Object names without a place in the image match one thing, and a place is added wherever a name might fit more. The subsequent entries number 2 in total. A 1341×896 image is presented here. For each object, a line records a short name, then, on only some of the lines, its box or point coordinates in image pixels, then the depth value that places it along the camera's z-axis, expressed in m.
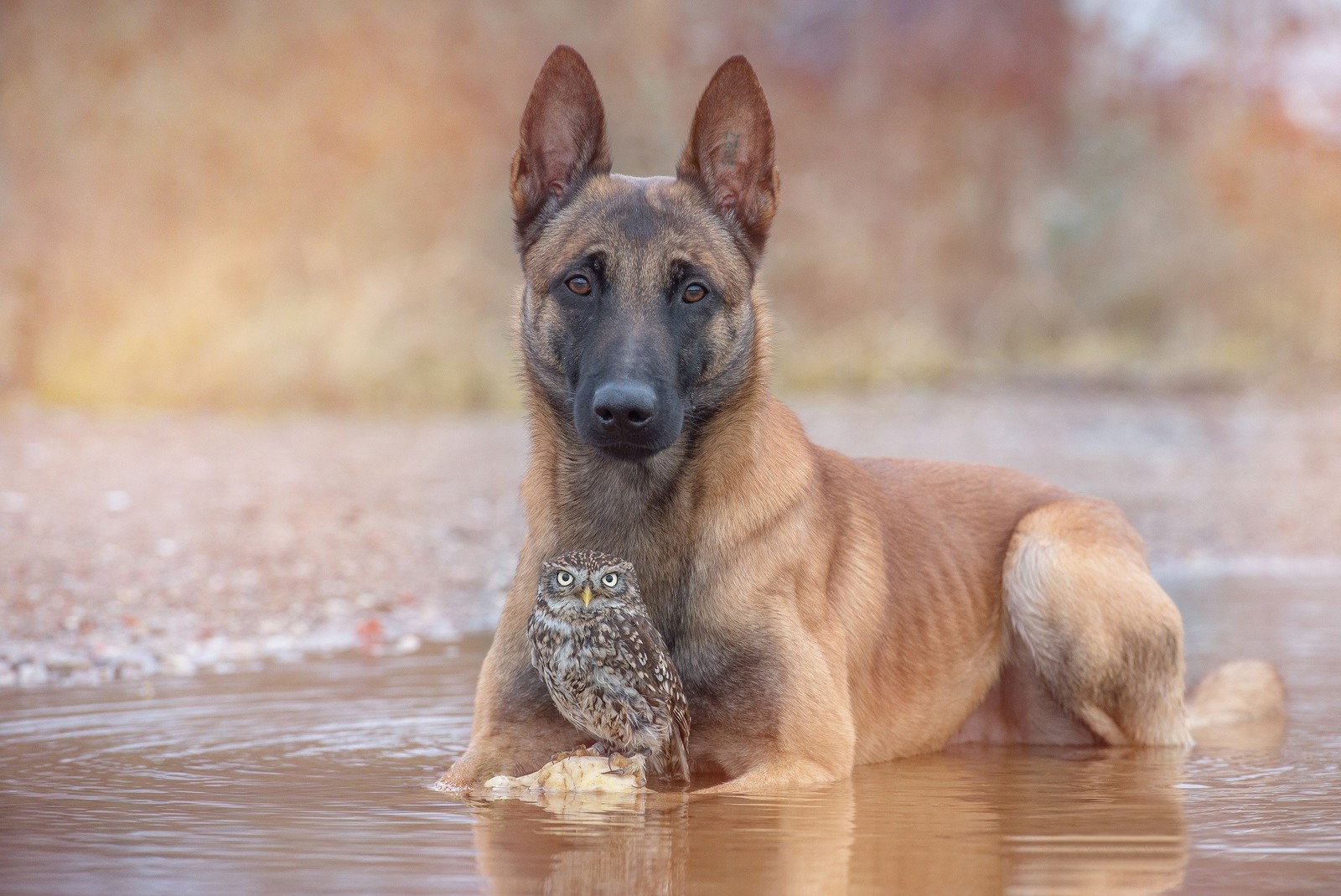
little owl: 8.99
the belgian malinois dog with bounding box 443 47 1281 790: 9.47
